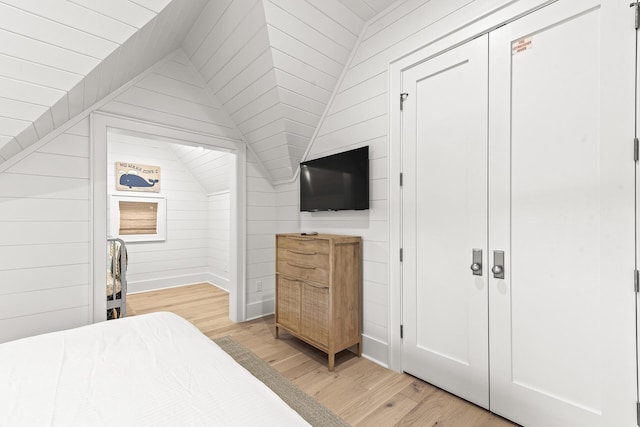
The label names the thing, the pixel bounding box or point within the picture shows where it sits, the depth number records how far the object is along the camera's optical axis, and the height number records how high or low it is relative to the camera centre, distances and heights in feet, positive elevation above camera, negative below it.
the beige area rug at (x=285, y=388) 5.41 -3.94
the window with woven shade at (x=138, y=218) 14.23 -0.31
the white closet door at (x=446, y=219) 5.92 -0.15
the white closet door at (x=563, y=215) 4.42 -0.05
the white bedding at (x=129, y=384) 2.73 -1.95
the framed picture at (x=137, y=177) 14.28 +1.80
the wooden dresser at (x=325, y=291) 7.45 -2.19
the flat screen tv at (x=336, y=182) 7.84 +0.91
